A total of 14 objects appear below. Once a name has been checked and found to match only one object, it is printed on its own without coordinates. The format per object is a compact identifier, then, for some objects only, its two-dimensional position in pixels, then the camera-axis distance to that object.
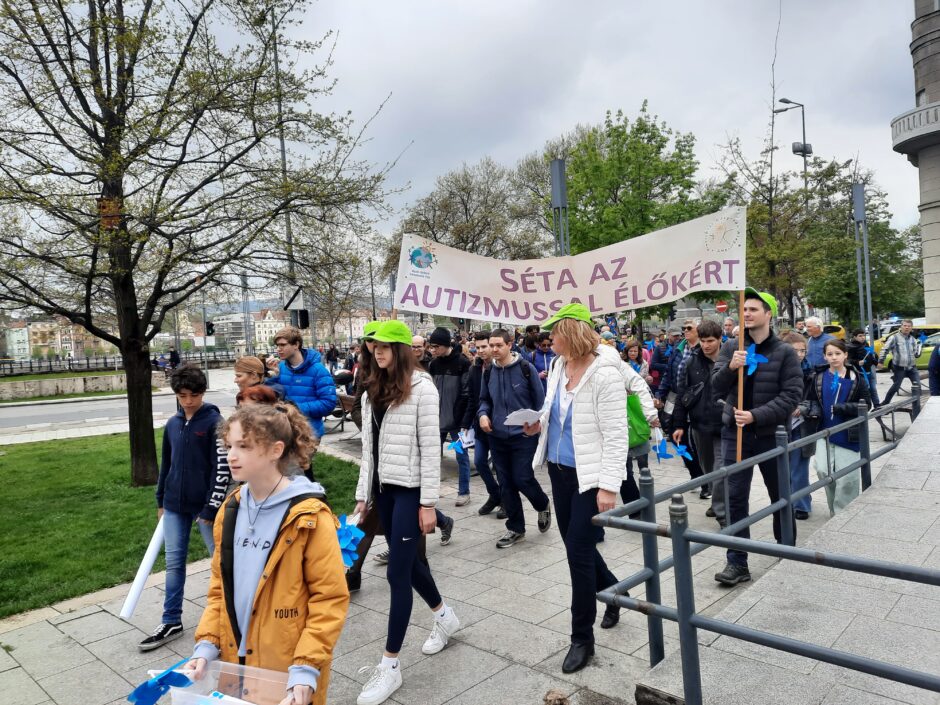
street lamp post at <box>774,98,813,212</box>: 26.20
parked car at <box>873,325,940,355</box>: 22.23
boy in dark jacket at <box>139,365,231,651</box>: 4.54
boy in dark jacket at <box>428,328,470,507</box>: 7.65
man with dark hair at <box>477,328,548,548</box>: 6.26
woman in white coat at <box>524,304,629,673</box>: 3.69
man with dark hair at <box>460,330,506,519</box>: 7.46
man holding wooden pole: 4.90
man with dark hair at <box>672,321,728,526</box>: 6.43
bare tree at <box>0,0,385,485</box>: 8.53
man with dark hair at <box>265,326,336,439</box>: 6.29
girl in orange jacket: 2.46
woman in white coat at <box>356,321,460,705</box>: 3.73
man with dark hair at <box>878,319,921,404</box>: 13.38
